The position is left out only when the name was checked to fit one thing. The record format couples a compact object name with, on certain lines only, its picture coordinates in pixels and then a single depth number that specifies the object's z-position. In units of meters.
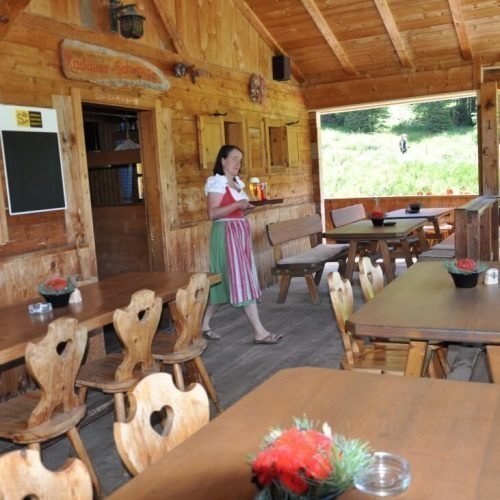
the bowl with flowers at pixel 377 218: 7.04
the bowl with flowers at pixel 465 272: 3.20
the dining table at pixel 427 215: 7.74
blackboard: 4.29
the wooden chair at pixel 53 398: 2.54
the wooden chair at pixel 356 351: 3.09
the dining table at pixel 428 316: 2.47
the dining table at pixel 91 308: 2.80
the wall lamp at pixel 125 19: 5.21
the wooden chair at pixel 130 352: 3.01
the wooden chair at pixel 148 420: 1.62
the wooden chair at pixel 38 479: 1.30
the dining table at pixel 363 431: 1.36
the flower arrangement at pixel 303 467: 1.09
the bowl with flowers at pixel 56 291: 3.46
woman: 4.92
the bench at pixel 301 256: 6.65
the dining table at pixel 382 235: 6.48
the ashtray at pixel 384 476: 1.29
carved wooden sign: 4.74
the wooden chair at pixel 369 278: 3.49
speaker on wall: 8.04
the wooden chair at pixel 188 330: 3.43
